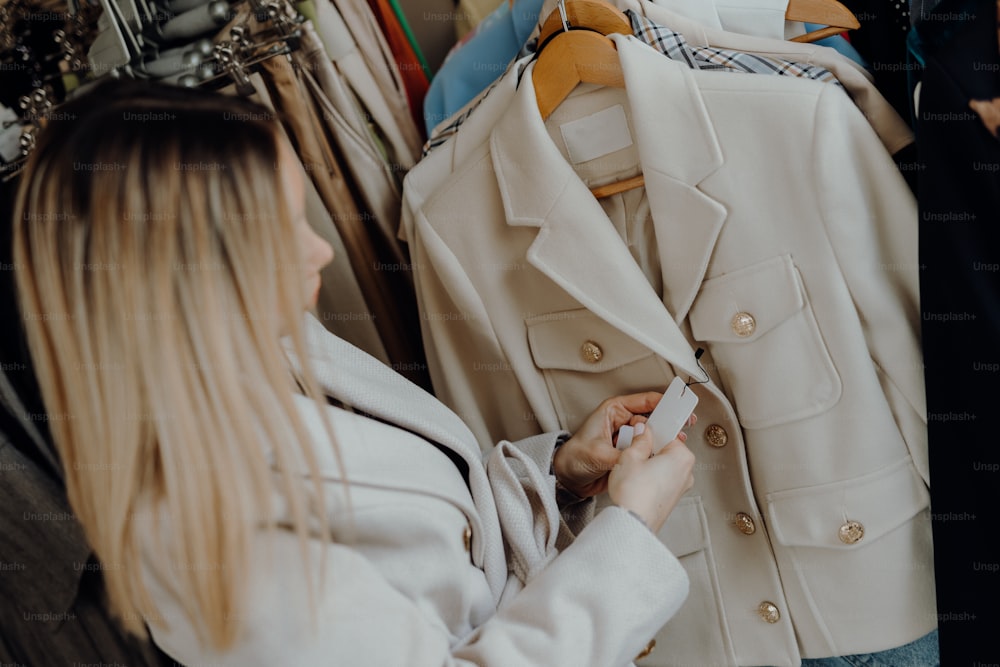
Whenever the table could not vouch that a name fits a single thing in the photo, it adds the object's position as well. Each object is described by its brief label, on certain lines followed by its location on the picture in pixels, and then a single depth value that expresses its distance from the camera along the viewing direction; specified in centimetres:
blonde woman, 67
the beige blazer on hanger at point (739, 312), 92
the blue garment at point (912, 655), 104
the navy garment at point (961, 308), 78
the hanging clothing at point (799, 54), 92
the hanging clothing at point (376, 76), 122
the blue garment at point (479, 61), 128
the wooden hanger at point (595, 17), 99
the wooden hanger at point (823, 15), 94
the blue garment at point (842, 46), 102
